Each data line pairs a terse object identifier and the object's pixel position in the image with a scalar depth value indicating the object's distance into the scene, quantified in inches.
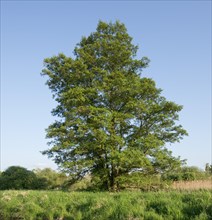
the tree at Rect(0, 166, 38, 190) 1224.2
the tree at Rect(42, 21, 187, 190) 833.5
